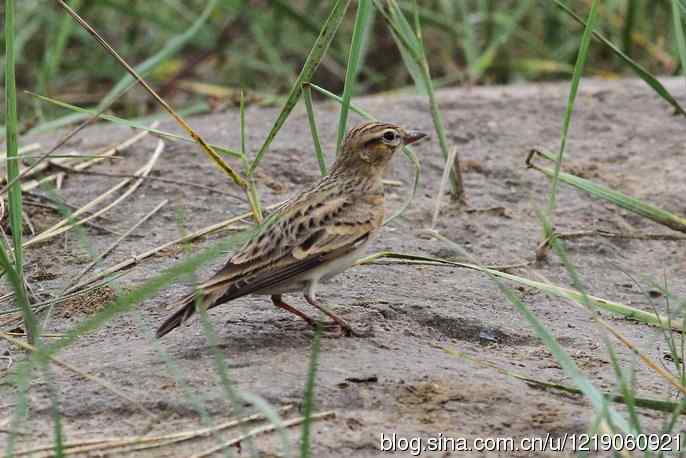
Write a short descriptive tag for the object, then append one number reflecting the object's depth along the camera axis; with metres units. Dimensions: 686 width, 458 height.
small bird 8.43
